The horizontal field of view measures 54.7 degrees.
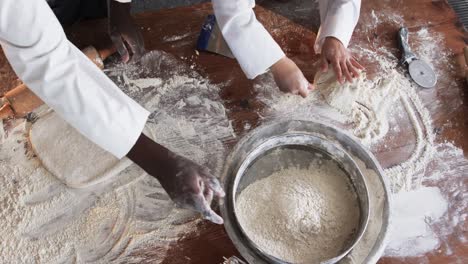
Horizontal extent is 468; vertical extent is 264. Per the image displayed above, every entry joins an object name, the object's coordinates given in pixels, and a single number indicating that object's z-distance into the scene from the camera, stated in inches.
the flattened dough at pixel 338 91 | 45.9
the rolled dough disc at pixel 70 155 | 40.3
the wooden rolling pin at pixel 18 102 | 41.1
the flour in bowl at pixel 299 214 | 37.5
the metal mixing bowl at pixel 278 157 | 39.2
